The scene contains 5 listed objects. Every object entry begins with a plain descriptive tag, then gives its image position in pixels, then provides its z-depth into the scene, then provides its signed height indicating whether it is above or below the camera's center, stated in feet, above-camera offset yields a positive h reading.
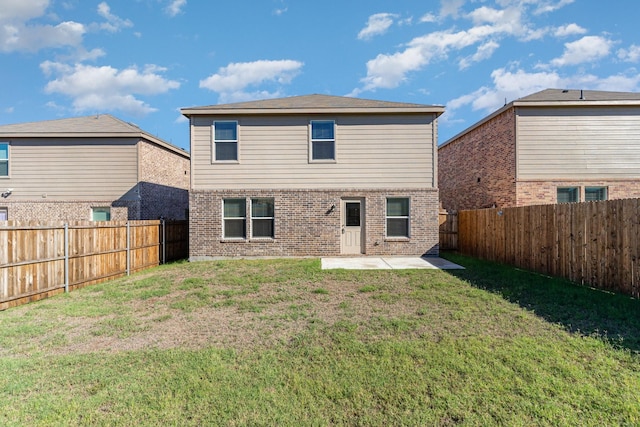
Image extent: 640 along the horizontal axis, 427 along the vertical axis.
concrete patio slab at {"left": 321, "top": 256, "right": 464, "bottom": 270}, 29.76 -5.38
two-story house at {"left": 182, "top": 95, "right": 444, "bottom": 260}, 36.52 +3.87
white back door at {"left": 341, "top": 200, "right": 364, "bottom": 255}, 37.09 -1.65
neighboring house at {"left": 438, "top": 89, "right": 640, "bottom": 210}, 37.37 +7.71
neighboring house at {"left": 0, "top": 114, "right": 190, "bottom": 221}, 41.68 +5.52
